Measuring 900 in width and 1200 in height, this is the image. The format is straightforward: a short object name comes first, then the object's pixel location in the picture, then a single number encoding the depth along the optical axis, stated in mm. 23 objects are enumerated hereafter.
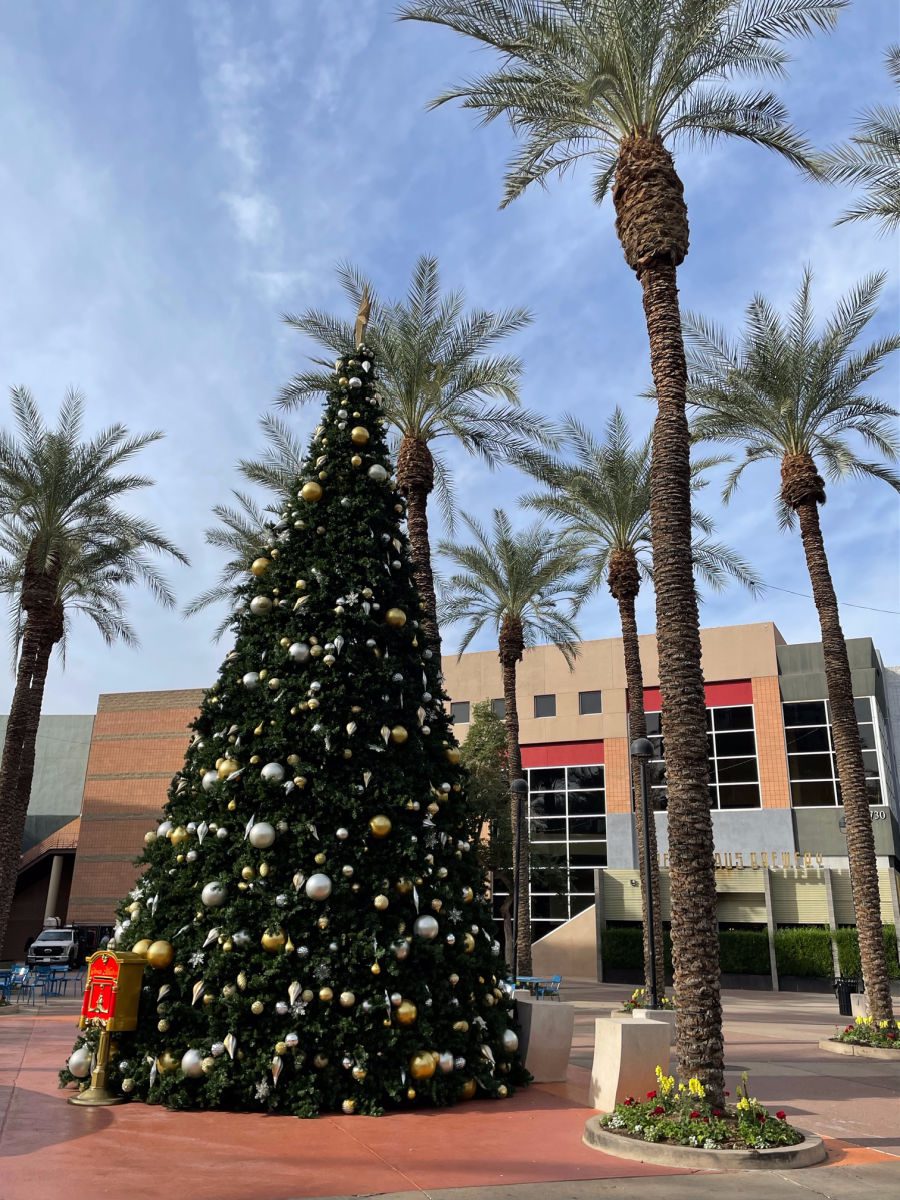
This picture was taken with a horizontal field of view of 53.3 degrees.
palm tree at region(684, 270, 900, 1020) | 16500
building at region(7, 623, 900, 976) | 35688
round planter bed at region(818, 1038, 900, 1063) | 14250
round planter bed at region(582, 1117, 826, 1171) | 6715
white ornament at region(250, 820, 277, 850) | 8273
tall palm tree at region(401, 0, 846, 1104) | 8492
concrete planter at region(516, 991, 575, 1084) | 9766
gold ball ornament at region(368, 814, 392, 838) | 8555
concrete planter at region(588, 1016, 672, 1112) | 8242
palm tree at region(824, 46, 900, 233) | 14227
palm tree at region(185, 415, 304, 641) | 24156
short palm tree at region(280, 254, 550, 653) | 18141
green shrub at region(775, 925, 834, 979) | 32375
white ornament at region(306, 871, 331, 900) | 8086
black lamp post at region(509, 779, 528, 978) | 20234
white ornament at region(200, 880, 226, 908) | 8156
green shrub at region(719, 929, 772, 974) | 33406
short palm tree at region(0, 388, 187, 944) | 20359
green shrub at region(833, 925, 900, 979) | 31750
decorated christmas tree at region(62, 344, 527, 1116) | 7805
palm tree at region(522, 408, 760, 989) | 23172
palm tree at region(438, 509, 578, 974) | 26625
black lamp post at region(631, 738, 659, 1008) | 15859
